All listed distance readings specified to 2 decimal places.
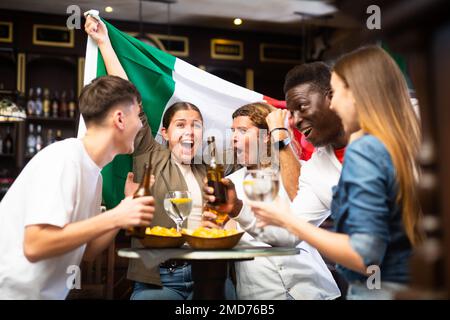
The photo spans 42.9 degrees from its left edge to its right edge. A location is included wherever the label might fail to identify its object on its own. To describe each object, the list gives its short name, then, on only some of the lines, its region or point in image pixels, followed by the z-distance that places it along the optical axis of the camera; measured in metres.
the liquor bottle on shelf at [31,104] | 4.56
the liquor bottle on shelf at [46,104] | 4.60
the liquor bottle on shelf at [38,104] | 4.58
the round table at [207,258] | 1.33
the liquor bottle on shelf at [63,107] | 4.64
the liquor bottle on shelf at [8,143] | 4.57
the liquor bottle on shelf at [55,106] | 4.62
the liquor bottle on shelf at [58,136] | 4.55
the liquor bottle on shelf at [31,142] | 4.54
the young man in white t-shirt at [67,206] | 1.36
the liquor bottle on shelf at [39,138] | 4.56
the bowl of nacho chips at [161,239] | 1.46
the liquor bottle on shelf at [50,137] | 4.57
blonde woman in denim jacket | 1.23
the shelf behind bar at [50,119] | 4.55
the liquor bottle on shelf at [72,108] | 4.64
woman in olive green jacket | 1.86
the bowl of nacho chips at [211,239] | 1.41
